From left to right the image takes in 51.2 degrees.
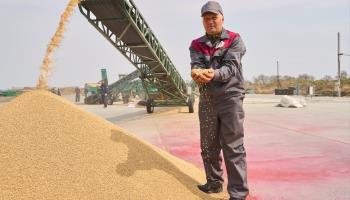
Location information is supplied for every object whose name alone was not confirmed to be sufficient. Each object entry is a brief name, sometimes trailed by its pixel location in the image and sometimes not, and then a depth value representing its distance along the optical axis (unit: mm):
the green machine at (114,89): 31875
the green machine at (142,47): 10060
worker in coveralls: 3238
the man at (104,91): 23583
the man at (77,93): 34622
